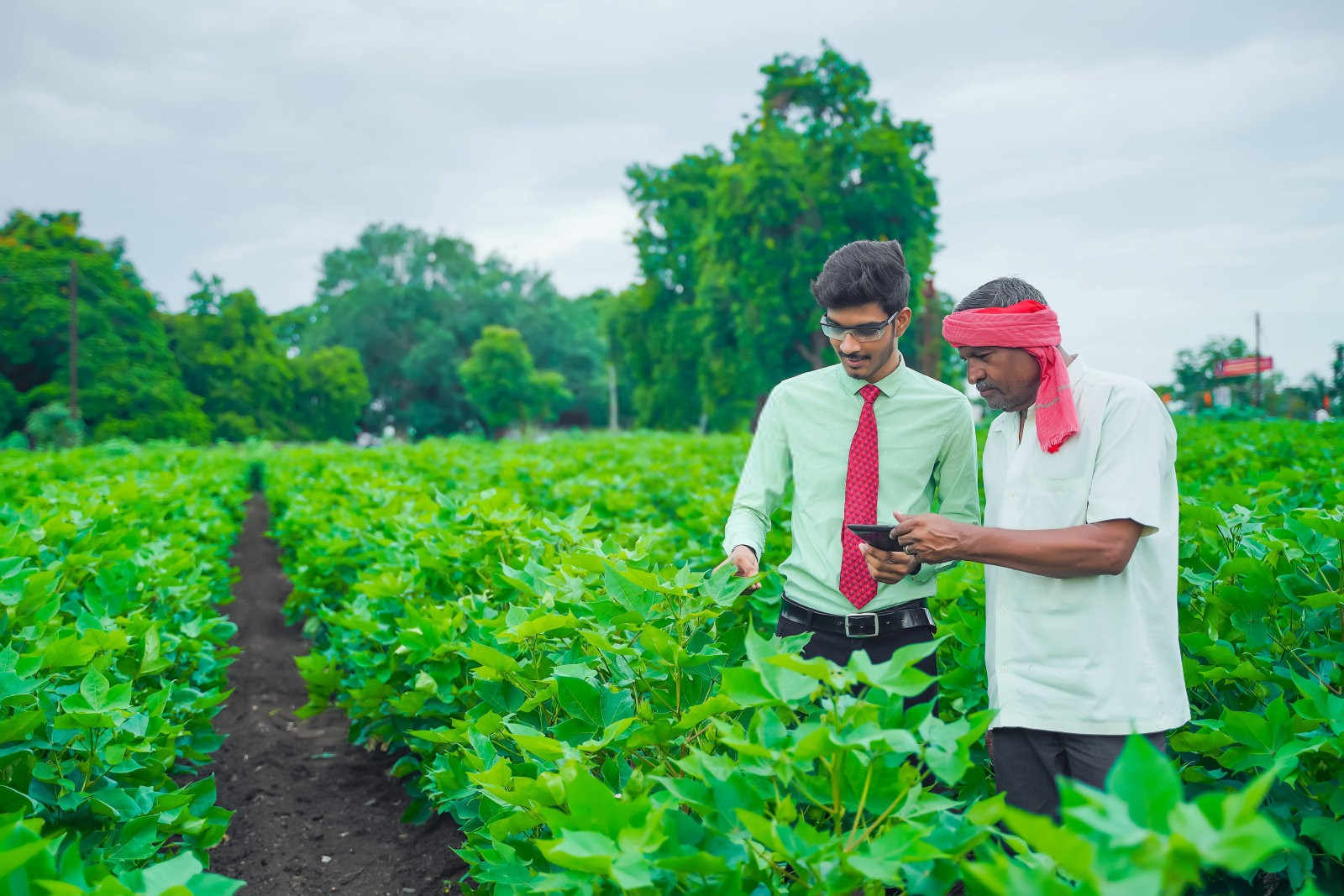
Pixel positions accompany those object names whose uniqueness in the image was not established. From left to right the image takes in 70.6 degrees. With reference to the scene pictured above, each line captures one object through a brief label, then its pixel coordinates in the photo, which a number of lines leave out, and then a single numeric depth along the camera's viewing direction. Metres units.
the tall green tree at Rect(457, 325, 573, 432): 52.06
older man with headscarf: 2.00
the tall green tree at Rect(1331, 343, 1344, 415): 48.59
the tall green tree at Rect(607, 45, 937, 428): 29.25
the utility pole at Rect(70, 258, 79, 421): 35.97
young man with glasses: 2.62
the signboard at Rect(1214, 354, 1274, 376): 52.97
